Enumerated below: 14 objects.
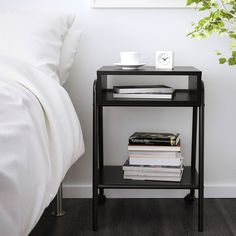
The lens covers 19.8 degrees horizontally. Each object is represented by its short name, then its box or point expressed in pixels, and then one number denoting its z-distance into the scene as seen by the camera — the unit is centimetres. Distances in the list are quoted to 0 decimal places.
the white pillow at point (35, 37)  289
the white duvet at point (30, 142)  151
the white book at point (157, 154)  317
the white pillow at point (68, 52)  322
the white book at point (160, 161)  318
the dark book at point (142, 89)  307
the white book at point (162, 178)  315
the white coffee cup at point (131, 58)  312
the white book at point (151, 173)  315
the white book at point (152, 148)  317
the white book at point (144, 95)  304
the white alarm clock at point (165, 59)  314
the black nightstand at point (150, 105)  298
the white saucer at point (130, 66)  312
